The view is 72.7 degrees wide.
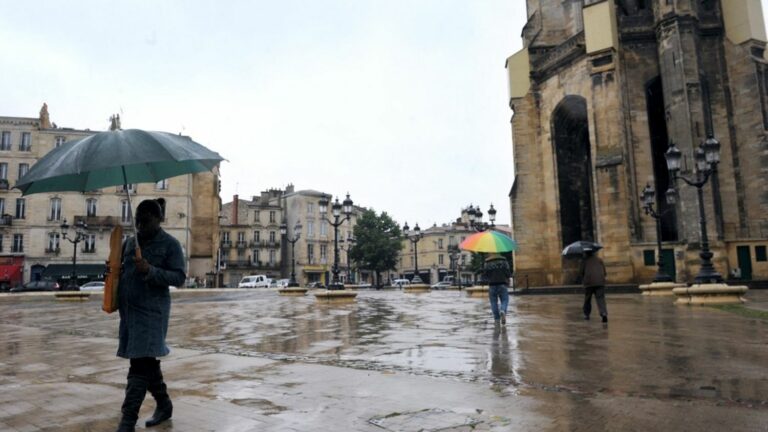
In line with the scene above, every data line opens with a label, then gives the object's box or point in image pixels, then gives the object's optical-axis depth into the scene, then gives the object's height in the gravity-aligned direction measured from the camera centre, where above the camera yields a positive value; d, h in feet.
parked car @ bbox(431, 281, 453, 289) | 161.38 -4.26
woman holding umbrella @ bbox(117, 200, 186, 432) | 11.11 -0.55
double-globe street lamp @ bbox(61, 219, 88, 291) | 95.68 +10.09
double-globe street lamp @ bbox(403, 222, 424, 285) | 105.19 +8.56
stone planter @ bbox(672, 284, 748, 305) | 44.37 -2.50
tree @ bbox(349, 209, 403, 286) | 201.26 +12.08
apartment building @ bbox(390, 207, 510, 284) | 262.67 +11.21
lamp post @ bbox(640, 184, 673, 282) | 64.34 +6.78
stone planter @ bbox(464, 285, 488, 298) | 73.36 -2.84
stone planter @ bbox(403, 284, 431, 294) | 100.72 -3.11
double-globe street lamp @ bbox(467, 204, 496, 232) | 76.43 +8.11
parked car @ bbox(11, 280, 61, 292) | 124.36 -0.84
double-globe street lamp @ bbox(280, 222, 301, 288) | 87.23 +0.02
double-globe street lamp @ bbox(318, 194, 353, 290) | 63.87 +8.52
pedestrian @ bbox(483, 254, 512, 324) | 32.27 -0.53
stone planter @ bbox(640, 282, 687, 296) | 61.72 -2.62
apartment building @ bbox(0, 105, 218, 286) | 144.97 +19.49
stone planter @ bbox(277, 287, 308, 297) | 85.97 -2.61
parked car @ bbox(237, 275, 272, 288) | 155.54 -1.53
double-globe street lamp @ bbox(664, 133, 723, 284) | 45.47 +7.69
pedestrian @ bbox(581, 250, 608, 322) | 32.09 -0.63
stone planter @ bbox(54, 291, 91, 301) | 79.87 -2.09
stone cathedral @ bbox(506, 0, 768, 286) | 75.72 +20.65
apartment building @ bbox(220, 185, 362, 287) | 205.46 +15.50
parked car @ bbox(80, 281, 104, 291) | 113.91 -1.16
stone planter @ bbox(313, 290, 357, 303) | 60.95 -2.53
